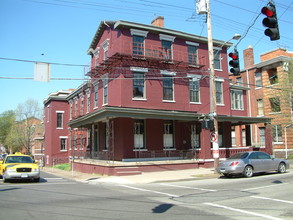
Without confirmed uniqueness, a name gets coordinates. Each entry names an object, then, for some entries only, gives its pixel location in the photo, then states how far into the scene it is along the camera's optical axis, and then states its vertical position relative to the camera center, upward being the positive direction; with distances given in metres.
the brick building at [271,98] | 30.95 +4.54
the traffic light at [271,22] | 8.94 +3.51
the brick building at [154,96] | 22.66 +3.78
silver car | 16.34 -1.45
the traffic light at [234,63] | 14.61 +3.74
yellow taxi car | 16.14 -1.49
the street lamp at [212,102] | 18.42 +2.33
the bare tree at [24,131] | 56.16 +2.28
